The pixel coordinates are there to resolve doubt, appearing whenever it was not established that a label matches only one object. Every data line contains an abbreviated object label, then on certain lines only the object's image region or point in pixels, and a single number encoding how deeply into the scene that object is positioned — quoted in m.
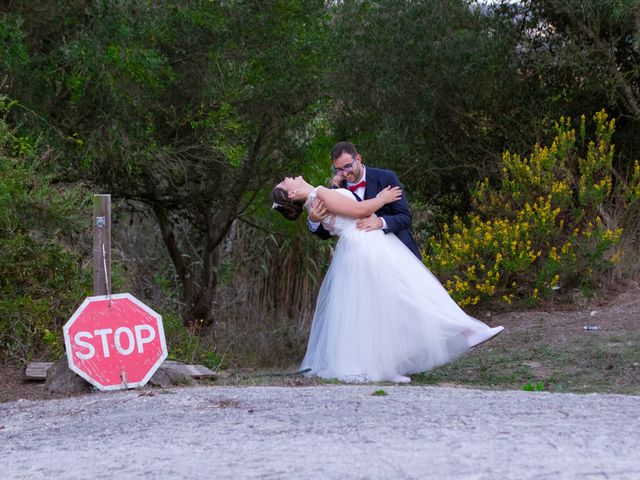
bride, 18.03
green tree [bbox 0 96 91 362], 21.67
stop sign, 17.59
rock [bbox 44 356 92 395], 18.15
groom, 18.13
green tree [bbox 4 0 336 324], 25.72
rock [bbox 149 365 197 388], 18.40
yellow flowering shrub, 28.06
